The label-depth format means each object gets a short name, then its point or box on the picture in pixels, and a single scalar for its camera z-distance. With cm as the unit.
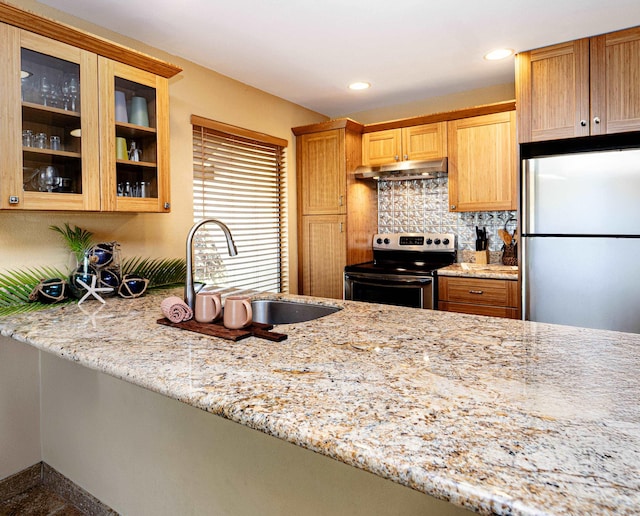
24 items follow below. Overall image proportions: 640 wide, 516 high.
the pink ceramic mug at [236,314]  142
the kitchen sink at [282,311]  198
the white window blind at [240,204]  302
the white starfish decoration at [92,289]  202
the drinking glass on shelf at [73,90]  194
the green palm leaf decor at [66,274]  189
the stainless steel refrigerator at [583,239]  254
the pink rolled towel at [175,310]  153
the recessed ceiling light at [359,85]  338
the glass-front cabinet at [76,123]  175
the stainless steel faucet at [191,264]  157
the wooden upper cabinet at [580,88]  252
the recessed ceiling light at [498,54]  279
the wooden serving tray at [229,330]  132
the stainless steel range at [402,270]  320
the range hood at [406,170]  345
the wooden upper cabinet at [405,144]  356
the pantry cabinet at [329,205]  374
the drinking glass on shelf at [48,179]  186
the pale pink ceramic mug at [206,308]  151
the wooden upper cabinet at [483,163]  324
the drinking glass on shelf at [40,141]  183
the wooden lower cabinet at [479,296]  296
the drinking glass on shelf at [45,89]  186
